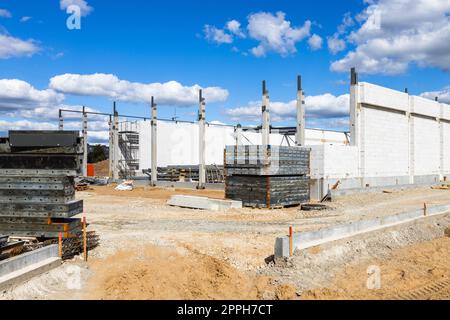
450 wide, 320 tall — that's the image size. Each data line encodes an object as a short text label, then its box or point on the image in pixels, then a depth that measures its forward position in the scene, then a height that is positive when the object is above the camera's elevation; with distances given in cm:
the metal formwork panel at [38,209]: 998 -96
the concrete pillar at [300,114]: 2892 +373
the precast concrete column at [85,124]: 4200 +435
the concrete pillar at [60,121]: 4214 +468
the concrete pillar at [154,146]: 3675 +195
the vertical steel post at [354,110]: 2905 +400
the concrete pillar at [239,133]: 5088 +424
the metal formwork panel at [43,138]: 998 +71
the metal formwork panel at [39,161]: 1002 +17
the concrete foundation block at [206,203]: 1992 -165
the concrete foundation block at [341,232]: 994 -174
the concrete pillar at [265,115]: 2944 +371
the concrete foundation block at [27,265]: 772 -191
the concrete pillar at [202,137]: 3306 +245
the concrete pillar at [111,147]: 4222 +212
